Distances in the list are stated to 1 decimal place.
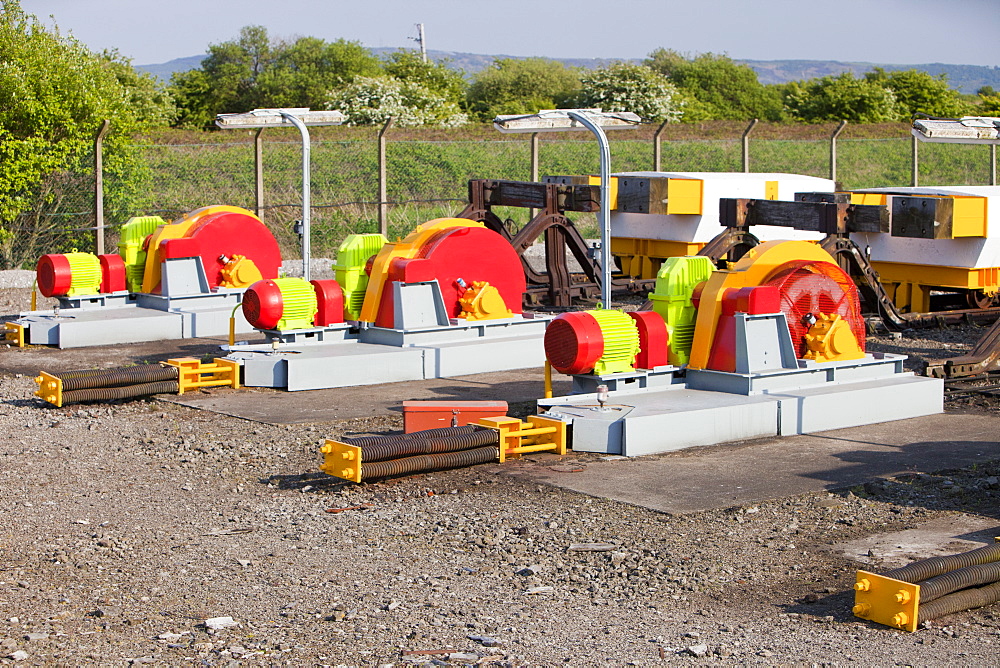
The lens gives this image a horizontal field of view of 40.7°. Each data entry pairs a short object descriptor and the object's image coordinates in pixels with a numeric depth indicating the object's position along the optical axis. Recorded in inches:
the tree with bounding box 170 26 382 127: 2266.2
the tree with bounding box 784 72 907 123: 1752.0
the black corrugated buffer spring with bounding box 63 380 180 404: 436.5
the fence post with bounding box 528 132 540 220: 884.6
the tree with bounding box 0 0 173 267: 844.0
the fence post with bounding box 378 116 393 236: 850.1
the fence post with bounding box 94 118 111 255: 802.2
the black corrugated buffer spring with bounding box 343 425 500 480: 335.9
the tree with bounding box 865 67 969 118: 1834.4
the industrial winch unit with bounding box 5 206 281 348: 604.4
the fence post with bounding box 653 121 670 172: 905.6
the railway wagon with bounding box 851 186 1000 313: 586.9
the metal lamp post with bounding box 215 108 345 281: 559.5
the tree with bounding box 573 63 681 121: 1894.7
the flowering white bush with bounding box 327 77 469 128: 1563.7
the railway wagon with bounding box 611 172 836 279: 713.6
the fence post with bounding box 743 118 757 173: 893.8
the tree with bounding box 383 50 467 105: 2187.5
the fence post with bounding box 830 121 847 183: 940.1
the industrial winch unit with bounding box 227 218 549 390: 488.4
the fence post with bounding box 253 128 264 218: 829.2
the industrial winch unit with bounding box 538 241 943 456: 389.7
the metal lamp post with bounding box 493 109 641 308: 440.5
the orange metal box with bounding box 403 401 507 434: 382.9
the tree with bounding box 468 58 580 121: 2628.0
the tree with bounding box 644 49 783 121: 2297.0
